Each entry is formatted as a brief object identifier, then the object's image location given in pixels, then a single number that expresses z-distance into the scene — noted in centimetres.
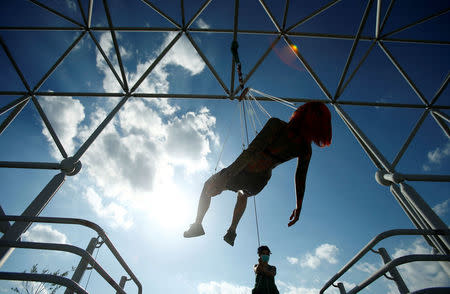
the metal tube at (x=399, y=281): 222
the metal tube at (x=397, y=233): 227
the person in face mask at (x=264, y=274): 365
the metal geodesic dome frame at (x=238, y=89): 434
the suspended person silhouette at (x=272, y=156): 286
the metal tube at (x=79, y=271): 205
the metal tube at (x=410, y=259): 194
